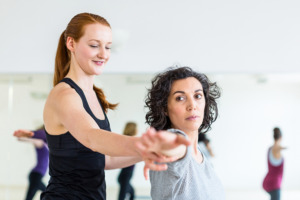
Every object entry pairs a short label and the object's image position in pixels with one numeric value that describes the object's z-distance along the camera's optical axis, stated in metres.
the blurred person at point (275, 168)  3.99
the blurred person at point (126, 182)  4.04
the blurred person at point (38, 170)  4.14
